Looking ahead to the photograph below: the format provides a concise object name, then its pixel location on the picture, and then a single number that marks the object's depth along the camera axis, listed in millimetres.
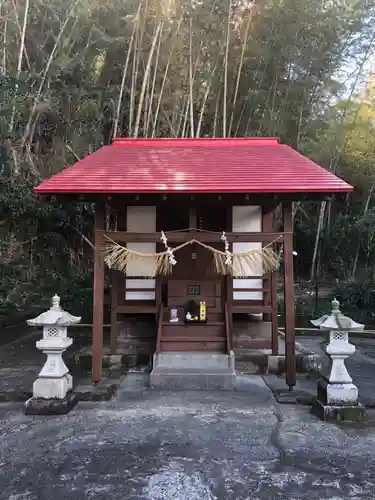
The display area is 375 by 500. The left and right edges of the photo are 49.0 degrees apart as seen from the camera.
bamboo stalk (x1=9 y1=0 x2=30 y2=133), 9079
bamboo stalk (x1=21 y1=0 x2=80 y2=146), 9383
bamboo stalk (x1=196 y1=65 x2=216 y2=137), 9812
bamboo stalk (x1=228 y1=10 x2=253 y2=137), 9547
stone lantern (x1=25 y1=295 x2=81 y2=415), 4246
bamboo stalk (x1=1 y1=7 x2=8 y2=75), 9227
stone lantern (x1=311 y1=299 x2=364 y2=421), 4117
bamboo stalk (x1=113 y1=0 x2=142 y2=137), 9594
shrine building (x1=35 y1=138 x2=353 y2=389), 5023
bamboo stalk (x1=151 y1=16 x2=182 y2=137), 9844
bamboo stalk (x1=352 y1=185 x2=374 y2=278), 11931
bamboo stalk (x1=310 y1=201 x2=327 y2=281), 12068
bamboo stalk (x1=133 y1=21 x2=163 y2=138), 9180
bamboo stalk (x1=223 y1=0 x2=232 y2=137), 9095
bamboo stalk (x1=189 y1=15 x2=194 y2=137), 9328
